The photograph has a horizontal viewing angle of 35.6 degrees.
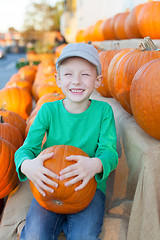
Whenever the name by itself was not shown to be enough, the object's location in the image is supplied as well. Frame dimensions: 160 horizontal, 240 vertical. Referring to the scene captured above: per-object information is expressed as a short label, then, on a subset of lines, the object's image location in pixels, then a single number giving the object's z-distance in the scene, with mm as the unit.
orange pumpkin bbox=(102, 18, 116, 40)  4475
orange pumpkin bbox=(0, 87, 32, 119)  3432
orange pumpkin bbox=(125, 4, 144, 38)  3152
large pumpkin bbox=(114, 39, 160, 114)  1676
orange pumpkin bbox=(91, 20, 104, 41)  5352
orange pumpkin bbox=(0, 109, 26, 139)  2551
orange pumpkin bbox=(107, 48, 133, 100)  2070
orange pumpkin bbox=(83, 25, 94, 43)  6148
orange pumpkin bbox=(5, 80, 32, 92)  4742
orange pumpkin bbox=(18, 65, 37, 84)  5898
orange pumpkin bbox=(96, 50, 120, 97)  2439
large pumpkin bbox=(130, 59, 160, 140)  1325
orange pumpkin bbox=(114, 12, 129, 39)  3838
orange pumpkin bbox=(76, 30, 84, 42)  7986
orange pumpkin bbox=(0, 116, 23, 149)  2135
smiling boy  1238
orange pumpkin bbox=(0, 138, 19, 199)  1685
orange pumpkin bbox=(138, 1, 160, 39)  2707
